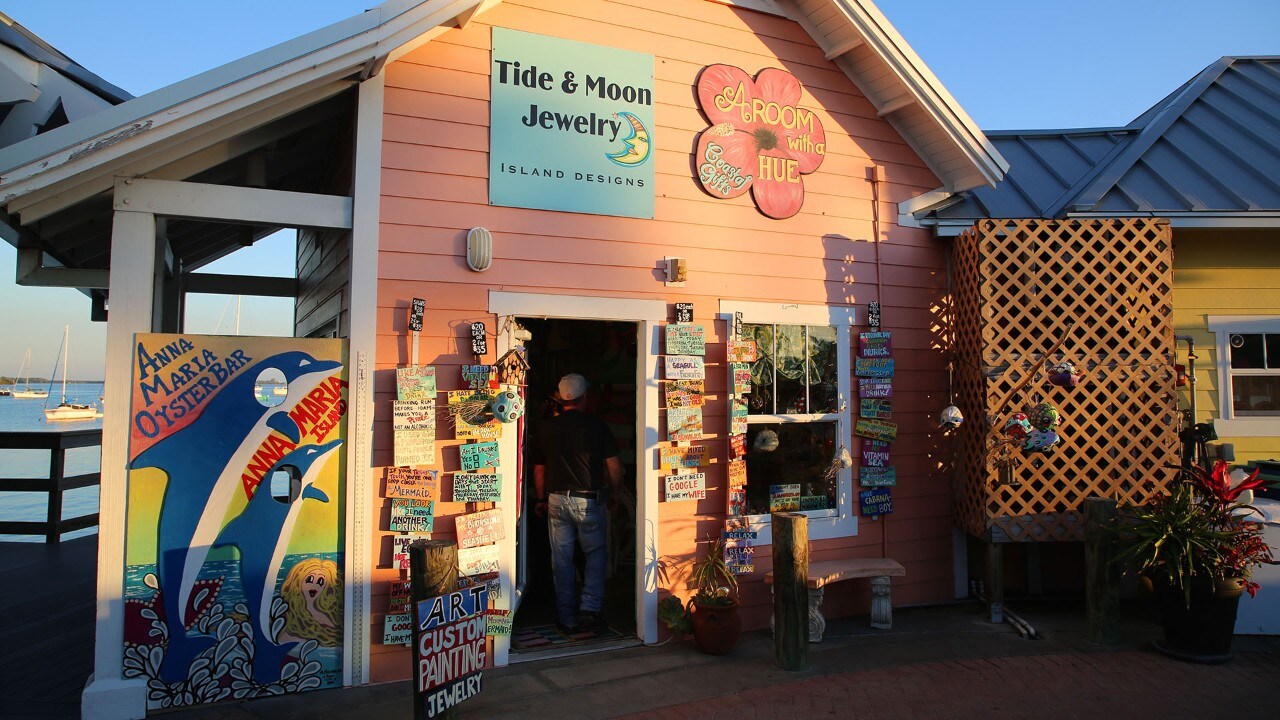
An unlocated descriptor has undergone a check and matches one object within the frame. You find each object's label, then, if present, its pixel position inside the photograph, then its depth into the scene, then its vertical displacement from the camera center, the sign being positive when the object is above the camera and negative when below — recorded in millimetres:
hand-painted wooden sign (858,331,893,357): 6535 +519
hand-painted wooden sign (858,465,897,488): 6500 -634
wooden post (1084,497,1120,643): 5684 -1302
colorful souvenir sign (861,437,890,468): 6512 -425
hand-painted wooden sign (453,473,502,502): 5133 -588
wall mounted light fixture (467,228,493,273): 5211 +1072
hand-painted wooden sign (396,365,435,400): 4969 +130
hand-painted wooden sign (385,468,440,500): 4969 -545
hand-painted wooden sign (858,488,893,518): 6516 -859
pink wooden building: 4609 +1288
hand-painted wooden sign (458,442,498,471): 5148 -367
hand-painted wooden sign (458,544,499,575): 5098 -1088
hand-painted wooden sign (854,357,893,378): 6520 +325
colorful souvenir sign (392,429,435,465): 4961 -303
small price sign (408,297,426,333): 5027 +594
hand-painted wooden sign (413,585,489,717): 3938 -1345
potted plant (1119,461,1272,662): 5258 -1101
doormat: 5637 -1822
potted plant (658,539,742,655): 5457 -1534
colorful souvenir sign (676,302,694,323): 5852 +717
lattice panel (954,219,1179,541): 6164 +359
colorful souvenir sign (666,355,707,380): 5789 +278
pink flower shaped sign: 6160 +2248
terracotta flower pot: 5449 -1634
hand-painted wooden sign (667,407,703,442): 5809 -160
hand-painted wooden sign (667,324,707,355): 5797 +492
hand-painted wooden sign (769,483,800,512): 6238 -793
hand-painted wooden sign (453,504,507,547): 5098 -868
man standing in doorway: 5922 -759
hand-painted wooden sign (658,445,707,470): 5820 -422
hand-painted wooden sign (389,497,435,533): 4973 -759
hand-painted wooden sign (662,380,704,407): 5820 +76
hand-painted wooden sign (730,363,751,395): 5992 +215
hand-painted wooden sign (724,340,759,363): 5980 +423
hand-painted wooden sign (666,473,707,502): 5814 -656
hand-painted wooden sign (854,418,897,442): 6504 -223
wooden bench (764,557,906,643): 5789 -1381
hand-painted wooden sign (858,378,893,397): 6504 +142
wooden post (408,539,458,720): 4000 -913
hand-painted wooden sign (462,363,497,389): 5191 +179
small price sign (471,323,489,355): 5207 +436
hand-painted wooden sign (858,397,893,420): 6531 -32
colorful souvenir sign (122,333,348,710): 4520 -707
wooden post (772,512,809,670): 5191 -1327
